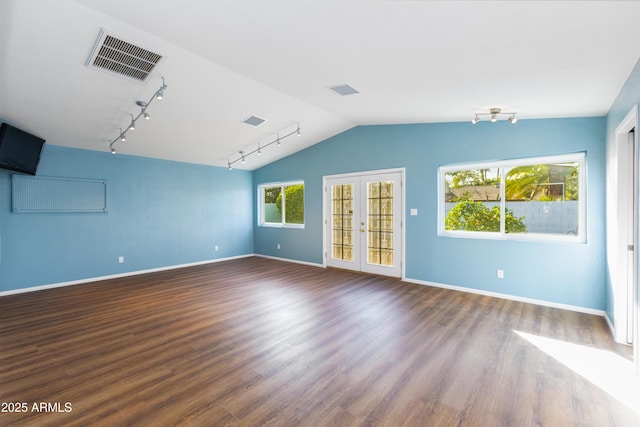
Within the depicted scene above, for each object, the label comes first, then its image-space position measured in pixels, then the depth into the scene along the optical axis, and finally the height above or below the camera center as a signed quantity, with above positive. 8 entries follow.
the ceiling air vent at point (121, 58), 2.83 +1.64
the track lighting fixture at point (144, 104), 3.59 +1.49
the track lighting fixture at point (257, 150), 5.83 +1.45
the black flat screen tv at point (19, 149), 4.15 +0.95
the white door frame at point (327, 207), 5.50 +0.16
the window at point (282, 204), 7.50 +0.26
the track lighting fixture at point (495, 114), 3.91 +1.37
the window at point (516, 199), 4.02 +0.24
